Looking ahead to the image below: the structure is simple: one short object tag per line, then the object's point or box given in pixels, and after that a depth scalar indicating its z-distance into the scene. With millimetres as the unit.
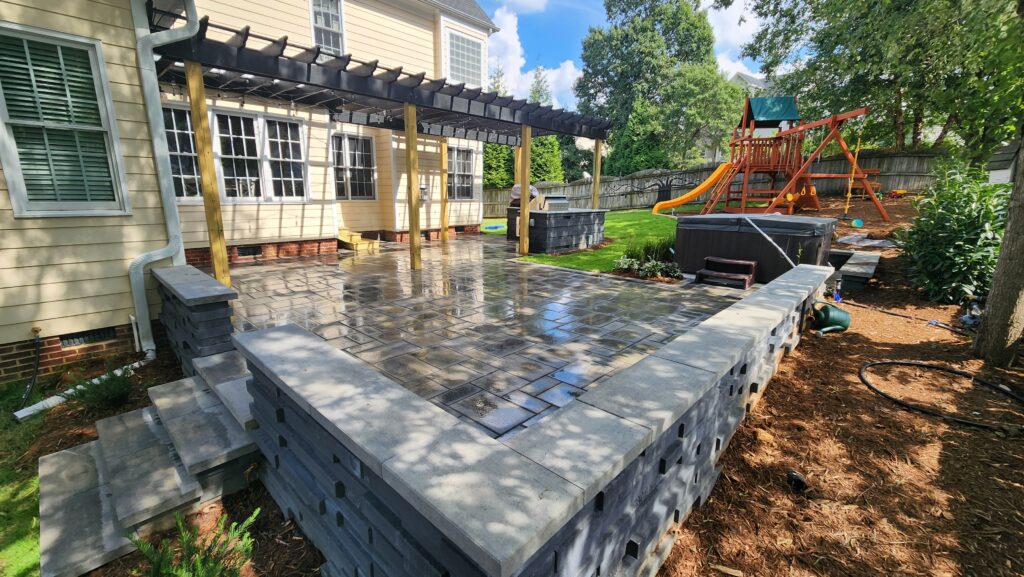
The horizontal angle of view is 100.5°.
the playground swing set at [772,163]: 11820
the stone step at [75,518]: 2408
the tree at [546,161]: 24025
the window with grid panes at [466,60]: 12356
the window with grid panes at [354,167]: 11008
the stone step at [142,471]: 2586
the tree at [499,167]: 22875
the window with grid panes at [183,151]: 8164
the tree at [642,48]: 30969
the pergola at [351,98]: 5375
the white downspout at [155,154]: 4613
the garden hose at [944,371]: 3101
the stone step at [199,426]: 2779
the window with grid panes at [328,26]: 9883
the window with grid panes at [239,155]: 8758
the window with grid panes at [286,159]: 9375
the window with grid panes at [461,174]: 13516
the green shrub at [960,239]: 5805
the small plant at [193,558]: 1805
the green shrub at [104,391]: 3828
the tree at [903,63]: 4617
